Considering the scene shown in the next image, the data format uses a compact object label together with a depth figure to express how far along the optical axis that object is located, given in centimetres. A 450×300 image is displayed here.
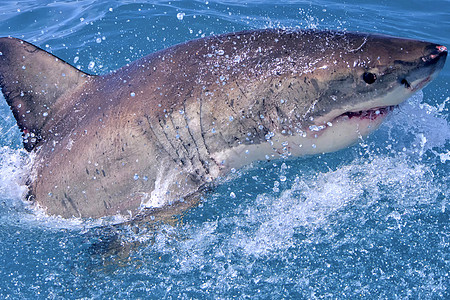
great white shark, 450
